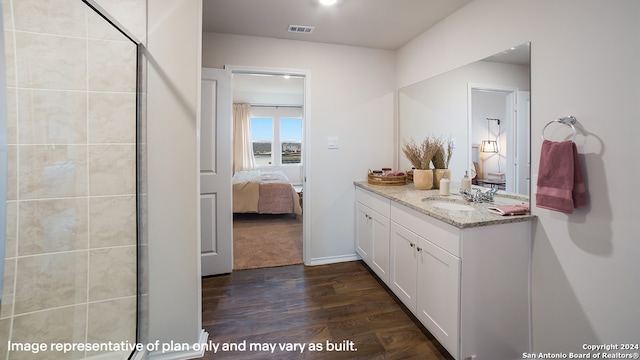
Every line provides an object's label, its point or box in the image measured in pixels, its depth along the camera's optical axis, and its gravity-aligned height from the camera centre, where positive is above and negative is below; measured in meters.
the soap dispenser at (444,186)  2.20 -0.10
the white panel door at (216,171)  2.58 +0.02
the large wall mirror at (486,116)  1.69 +0.45
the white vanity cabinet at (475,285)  1.47 -0.65
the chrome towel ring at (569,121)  1.38 +0.28
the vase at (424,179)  2.44 -0.05
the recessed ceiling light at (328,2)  2.07 +1.34
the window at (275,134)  7.75 +1.16
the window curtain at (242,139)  7.35 +0.97
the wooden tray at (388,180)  2.69 -0.06
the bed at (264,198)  4.56 -0.42
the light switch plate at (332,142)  2.93 +0.35
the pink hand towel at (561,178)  1.33 -0.02
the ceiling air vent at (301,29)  2.50 +1.37
